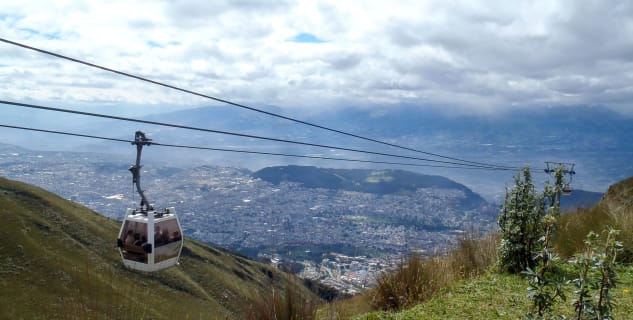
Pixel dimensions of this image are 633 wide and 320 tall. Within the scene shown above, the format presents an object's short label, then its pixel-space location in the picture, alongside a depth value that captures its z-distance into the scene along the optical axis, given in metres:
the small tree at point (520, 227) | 7.76
